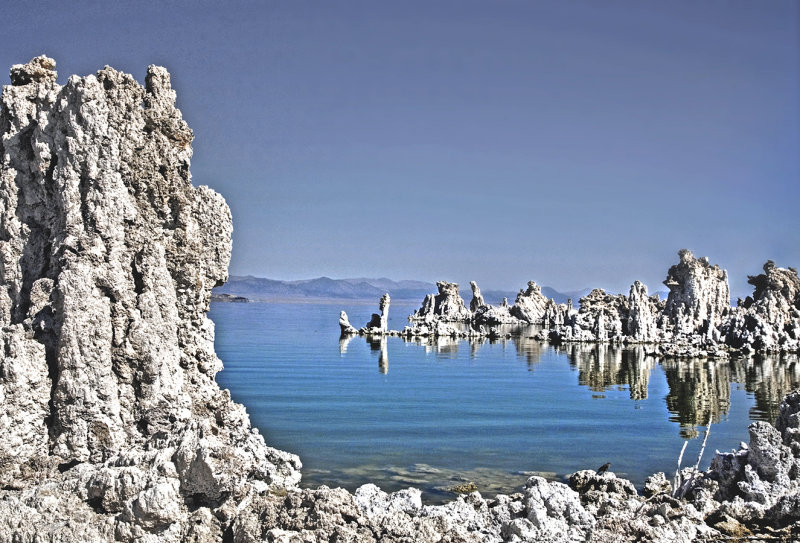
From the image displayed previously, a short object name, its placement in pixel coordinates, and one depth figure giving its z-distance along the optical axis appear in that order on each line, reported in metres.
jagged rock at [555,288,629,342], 70.50
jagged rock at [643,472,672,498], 15.07
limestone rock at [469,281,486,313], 112.94
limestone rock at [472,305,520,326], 105.19
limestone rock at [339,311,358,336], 71.19
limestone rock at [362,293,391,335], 71.94
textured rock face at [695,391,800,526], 11.92
